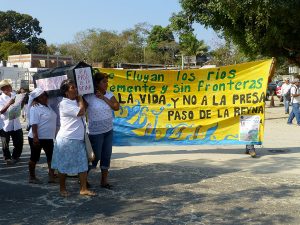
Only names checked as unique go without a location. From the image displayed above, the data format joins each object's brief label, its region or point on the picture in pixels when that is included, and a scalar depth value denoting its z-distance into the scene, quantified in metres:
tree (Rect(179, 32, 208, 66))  51.32
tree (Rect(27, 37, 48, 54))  81.95
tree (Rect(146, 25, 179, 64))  61.25
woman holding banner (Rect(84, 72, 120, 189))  5.94
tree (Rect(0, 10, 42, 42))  92.62
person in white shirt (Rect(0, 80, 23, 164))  8.02
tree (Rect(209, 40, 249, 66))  35.31
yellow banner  8.07
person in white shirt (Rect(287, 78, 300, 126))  13.55
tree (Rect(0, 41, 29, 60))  68.37
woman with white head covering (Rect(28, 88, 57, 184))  6.27
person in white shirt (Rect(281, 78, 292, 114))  17.43
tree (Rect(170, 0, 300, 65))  13.95
